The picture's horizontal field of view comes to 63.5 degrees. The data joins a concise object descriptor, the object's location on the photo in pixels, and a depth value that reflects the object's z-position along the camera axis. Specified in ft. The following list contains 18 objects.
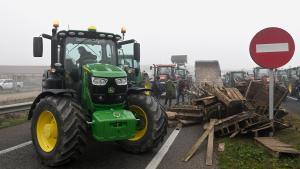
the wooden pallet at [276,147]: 14.83
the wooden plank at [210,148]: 14.97
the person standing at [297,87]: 48.28
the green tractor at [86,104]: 13.79
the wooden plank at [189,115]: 25.51
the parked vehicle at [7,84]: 93.88
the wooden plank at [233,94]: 23.63
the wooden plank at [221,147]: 16.78
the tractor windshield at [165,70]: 61.23
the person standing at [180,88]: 43.54
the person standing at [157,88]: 43.19
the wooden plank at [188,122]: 24.99
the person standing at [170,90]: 40.36
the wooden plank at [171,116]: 25.93
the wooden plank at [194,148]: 15.65
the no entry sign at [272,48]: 17.70
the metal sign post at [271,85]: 18.19
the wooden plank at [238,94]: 23.91
